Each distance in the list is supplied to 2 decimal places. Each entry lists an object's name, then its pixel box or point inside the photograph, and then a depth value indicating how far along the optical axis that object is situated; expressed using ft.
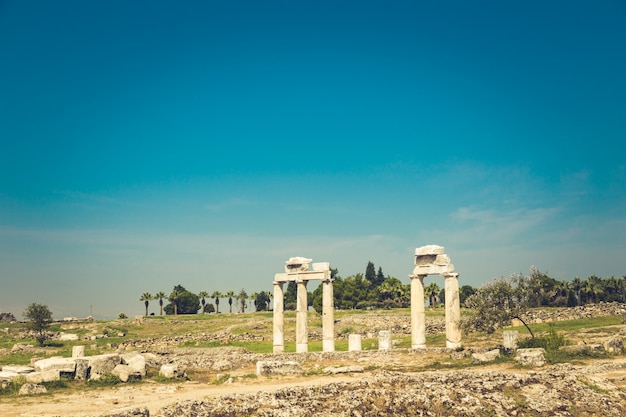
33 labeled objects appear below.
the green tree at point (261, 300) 417.10
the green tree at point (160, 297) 367.97
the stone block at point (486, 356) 109.70
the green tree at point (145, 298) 361.10
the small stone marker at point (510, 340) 117.60
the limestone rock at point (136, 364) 97.41
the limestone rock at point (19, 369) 95.25
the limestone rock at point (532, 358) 101.09
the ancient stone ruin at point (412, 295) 135.74
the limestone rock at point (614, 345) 110.42
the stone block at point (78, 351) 125.70
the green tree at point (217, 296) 384.68
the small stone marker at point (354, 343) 140.87
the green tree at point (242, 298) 396.37
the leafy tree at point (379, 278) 422.82
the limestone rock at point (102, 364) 95.76
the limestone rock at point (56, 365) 94.50
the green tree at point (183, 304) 393.62
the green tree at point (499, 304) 125.70
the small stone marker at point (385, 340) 137.69
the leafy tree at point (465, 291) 323.57
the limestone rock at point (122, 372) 94.97
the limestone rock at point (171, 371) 100.17
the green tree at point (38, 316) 200.03
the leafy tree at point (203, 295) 386.91
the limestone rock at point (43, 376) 88.28
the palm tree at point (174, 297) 385.70
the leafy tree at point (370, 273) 426.80
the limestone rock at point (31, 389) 83.35
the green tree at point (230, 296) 388.16
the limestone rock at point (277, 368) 101.40
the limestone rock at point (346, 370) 101.40
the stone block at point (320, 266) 149.60
